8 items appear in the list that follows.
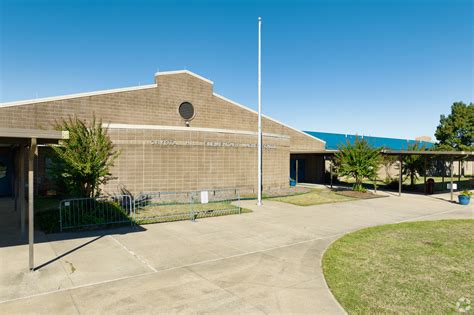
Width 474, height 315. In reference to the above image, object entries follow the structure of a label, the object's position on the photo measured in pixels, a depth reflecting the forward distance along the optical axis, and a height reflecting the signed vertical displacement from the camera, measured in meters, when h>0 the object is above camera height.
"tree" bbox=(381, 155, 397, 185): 36.13 -0.46
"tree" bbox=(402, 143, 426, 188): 31.12 -0.78
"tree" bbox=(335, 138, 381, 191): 25.77 -0.41
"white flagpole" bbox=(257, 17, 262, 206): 20.58 +3.84
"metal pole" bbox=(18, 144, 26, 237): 10.69 -1.54
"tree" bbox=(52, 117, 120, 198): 14.49 -0.26
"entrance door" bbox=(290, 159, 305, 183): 39.62 -1.74
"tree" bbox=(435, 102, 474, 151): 51.78 +4.65
